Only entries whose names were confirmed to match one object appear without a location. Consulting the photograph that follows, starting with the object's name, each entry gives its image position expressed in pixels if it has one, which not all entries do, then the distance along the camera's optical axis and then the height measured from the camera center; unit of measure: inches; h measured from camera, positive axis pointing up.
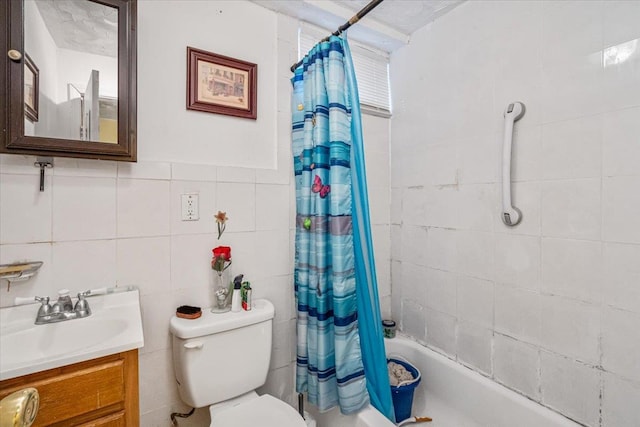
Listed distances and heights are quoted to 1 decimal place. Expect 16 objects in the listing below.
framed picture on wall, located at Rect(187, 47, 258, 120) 55.0 +24.5
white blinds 76.4 +35.2
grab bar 51.3 +8.9
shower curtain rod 44.0 +30.5
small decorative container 74.3 -28.9
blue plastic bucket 60.4 -37.5
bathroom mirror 40.4 +19.5
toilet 46.4 -25.1
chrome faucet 40.7 -13.6
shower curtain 51.2 -8.1
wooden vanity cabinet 30.2 -19.3
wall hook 43.3 +6.9
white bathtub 49.4 -34.7
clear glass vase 53.2 -14.3
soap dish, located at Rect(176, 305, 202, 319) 49.7 -16.7
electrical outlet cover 53.7 +0.9
